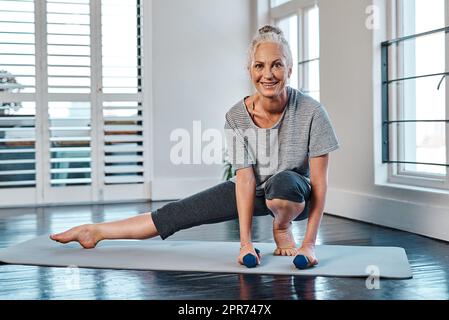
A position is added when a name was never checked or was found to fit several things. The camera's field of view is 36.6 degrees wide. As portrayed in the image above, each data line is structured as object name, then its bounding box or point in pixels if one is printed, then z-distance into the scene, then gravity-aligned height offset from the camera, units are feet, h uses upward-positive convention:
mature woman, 8.46 -0.09
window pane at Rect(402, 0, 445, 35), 11.41 +2.42
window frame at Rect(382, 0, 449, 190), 12.47 +0.90
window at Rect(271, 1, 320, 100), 16.01 +2.69
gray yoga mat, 8.23 -1.37
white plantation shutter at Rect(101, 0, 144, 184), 17.22 +1.72
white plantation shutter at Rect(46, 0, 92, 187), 16.78 +1.75
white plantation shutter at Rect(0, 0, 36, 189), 16.38 +1.57
